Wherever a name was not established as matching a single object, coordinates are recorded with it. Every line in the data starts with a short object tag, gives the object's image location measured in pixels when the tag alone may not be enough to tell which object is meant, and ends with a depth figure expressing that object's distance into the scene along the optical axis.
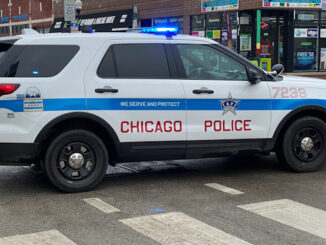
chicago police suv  5.75
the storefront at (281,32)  21.16
